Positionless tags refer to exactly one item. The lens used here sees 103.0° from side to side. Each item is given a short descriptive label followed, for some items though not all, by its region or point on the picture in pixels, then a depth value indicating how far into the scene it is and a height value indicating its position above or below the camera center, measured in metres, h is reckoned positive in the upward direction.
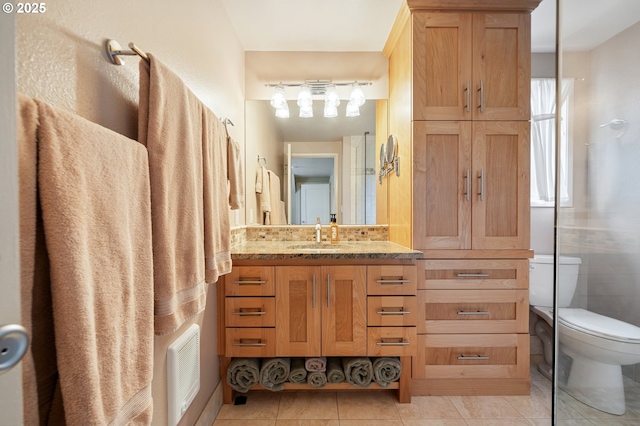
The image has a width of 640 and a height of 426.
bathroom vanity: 1.42 -0.56
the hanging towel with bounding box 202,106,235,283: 1.00 +0.04
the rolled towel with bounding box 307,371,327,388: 1.43 -0.97
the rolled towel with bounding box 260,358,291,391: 1.41 -0.93
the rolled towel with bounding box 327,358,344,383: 1.43 -0.94
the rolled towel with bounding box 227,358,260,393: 1.43 -0.94
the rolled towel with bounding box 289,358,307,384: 1.43 -0.94
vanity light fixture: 2.01 +0.88
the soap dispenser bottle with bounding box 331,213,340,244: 1.92 -0.19
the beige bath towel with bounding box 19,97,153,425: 0.41 -0.11
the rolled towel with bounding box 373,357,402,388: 1.43 -0.93
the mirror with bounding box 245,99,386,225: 2.08 +0.37
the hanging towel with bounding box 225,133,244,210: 1.35 +0.18
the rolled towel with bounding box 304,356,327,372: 1.44 -0.89
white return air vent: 0.98 -0.67
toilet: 1.29 -0.80
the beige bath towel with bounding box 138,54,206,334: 0.73 +0.05
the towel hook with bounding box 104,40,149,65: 0.71 +0.44
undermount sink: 1.79 -0.28
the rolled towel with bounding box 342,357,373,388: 1.42 -0.93
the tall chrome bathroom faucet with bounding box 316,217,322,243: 1.92 -0.20
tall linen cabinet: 1.54 +0.09
